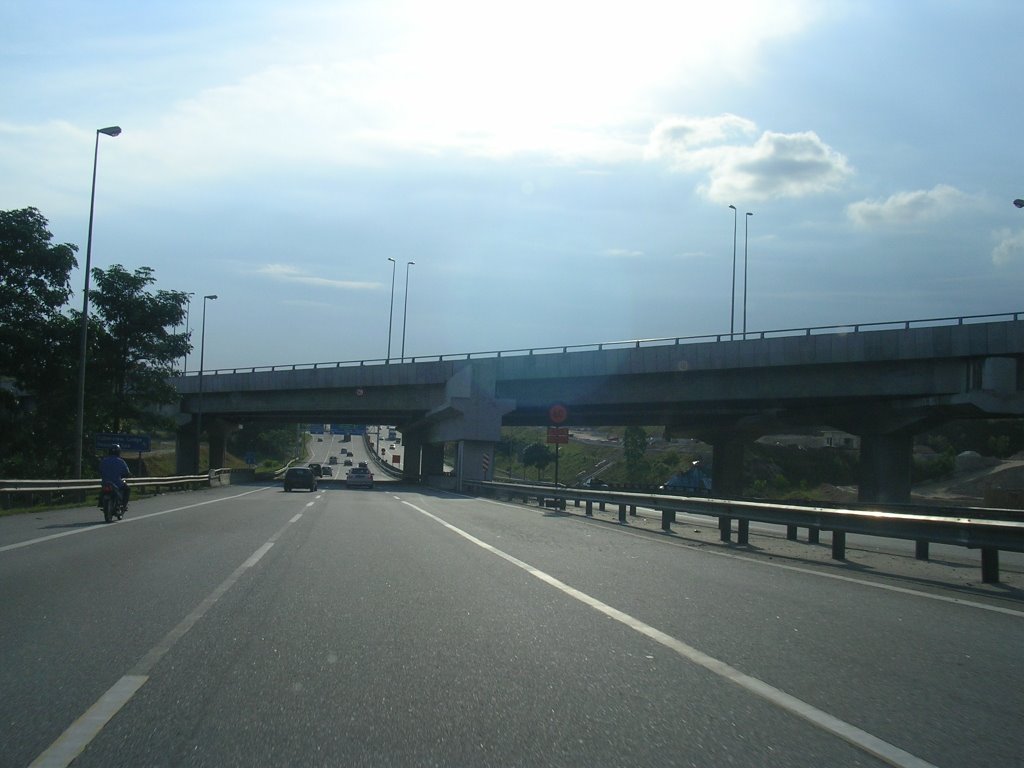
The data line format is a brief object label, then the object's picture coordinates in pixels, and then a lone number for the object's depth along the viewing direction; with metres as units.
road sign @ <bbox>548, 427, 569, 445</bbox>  35.69
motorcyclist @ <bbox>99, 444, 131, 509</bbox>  21.84
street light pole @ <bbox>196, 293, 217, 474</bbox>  66.54
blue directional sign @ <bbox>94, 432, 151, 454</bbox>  44.75
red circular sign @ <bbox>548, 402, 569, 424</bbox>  36.09
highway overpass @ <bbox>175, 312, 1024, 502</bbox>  40.50
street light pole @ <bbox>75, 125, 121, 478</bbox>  32.75
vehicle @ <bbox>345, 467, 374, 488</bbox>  63.12
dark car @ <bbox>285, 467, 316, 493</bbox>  50.78
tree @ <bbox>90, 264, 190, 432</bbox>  50.44
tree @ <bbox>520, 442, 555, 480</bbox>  82.44
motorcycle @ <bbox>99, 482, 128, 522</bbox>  21.80
